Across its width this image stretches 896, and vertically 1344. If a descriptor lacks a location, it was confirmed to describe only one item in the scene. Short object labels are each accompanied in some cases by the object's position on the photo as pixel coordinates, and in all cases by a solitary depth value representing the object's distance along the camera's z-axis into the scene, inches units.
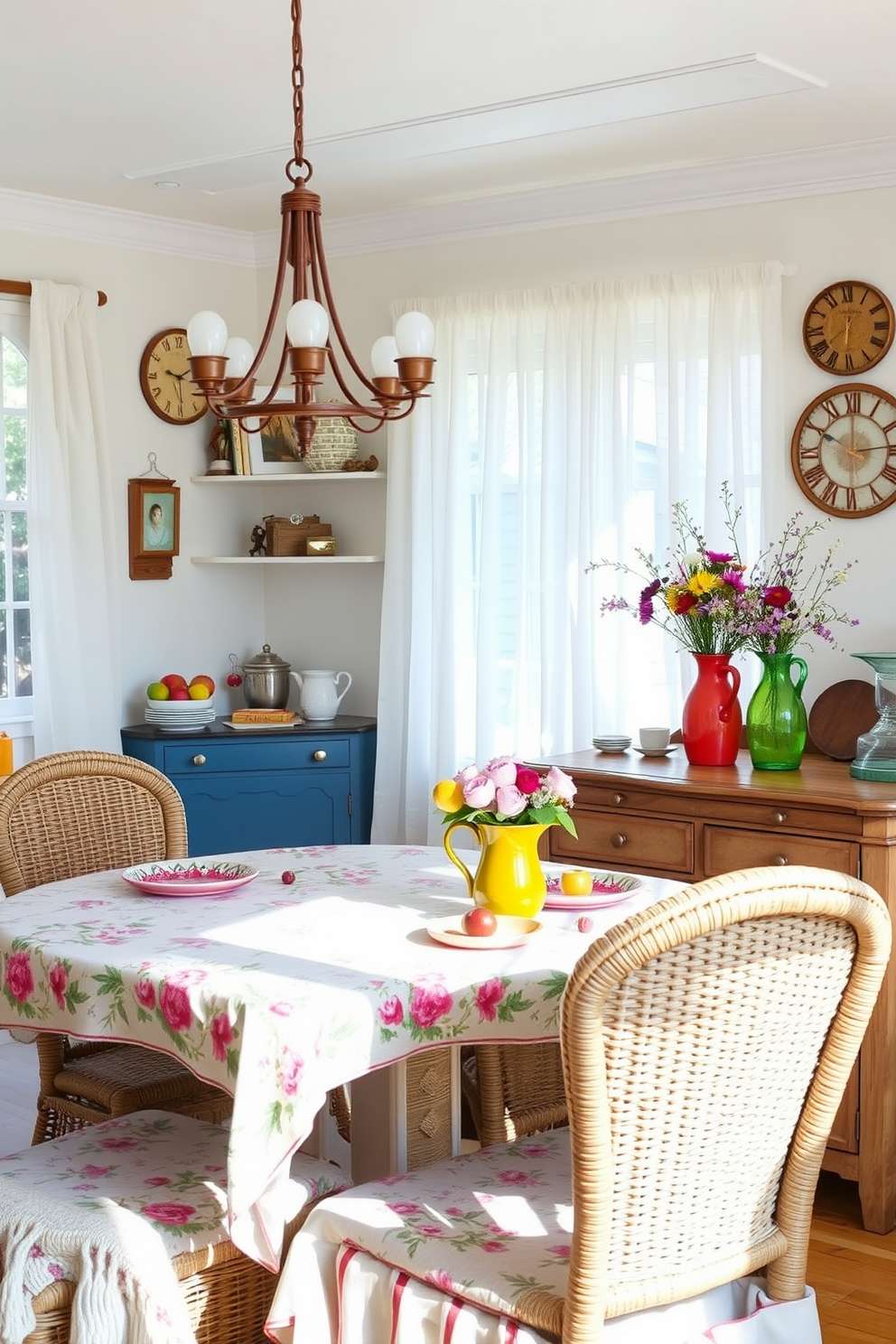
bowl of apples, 193.9
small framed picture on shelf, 206.1
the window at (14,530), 187.2
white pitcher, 203.2
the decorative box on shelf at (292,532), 206.7
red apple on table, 94.9
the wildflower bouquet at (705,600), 143.3
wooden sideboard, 124.7
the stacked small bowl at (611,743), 155.6
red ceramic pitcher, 146.3
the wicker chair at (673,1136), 68.0
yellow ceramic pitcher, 98.8
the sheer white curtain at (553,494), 169.2
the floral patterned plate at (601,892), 104.2
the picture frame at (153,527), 199.3
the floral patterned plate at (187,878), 107.6
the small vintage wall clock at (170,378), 200.8
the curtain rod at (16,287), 181.8
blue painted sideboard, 189.9
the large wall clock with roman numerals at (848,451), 160.6
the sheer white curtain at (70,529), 184.2
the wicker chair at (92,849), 114.2
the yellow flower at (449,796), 97.0
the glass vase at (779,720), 142.9
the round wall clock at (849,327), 160.1
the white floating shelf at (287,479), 198.1
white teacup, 152.9
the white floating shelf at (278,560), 199.6
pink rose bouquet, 96.3
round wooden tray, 153.7
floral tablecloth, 80.6
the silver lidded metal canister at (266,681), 205.6
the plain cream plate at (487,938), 93.8
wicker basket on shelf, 198.5
